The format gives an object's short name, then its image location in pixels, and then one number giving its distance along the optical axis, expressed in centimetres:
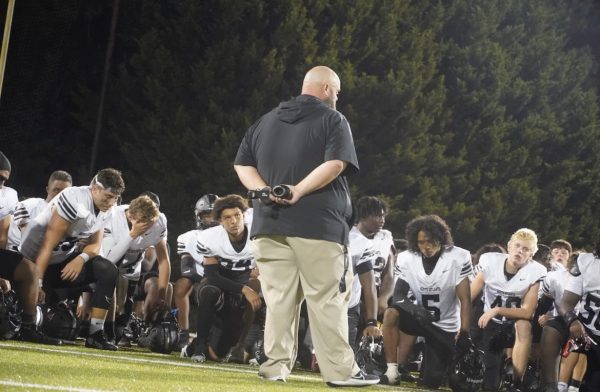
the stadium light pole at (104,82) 3012
